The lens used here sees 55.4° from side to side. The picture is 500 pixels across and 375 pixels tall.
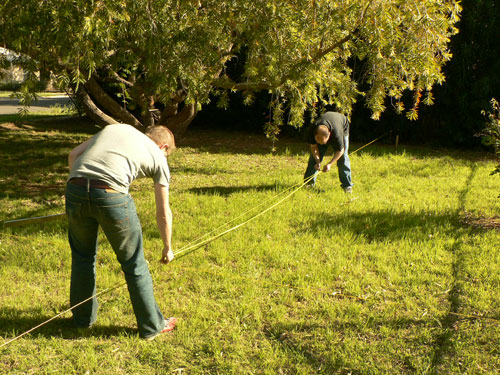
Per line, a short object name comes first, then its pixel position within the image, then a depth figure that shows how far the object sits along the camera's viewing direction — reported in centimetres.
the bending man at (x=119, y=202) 296
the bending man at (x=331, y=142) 657
